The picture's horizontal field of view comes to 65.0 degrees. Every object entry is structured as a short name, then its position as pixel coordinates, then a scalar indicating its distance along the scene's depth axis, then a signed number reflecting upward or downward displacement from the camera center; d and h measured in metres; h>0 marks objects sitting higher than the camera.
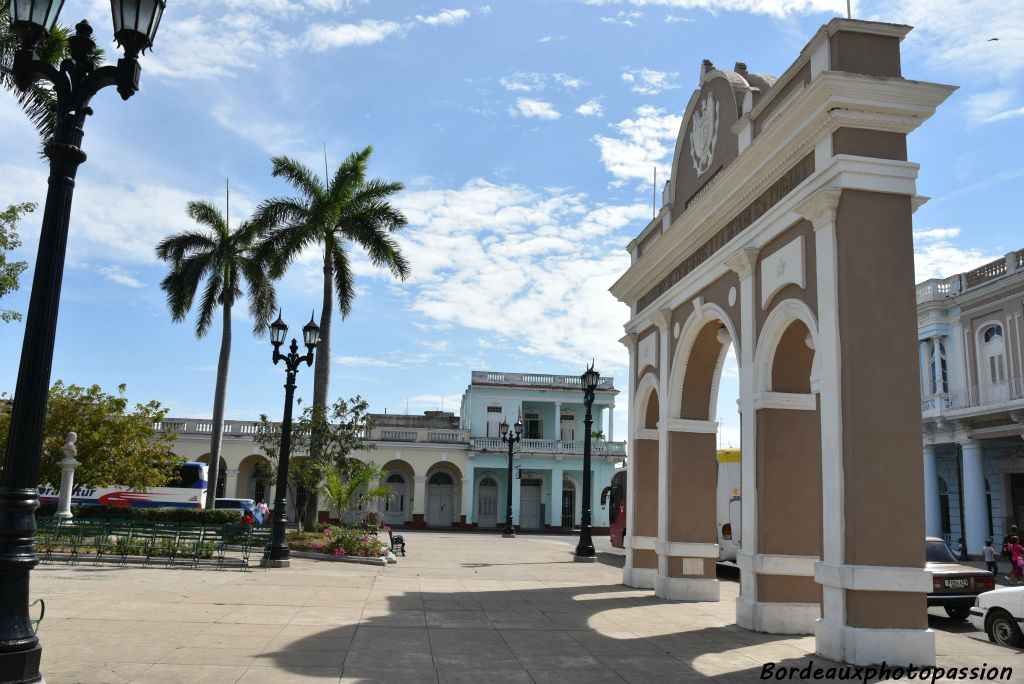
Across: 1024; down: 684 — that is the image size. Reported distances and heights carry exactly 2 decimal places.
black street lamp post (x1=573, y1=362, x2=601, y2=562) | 24.11 -0.07
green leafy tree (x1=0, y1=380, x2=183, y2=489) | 27.23 +0.88
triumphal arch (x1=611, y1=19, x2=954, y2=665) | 9.35 +2.01
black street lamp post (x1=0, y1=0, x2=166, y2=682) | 5.46 +1.41
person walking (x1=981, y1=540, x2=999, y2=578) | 20.64 -1.54
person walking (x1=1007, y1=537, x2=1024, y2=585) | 20.28 -1.65
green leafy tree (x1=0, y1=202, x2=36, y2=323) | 18.49 +4.55
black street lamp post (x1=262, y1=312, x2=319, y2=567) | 18.03 +0.99
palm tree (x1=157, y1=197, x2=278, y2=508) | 32.56 +7.99
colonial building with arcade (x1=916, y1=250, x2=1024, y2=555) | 27.52 +3.45
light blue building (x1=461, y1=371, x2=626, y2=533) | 48.00 +1.65
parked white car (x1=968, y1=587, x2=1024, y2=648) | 11.02 -1.67
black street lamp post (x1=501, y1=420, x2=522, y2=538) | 38.91 -0.58
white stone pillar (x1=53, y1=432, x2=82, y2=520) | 23.61 -0.28
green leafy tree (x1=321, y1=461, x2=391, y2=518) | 24.94 -0.40
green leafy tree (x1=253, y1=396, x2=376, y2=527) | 26.31 +0.99
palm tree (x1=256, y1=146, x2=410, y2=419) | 28.53 +8.97
